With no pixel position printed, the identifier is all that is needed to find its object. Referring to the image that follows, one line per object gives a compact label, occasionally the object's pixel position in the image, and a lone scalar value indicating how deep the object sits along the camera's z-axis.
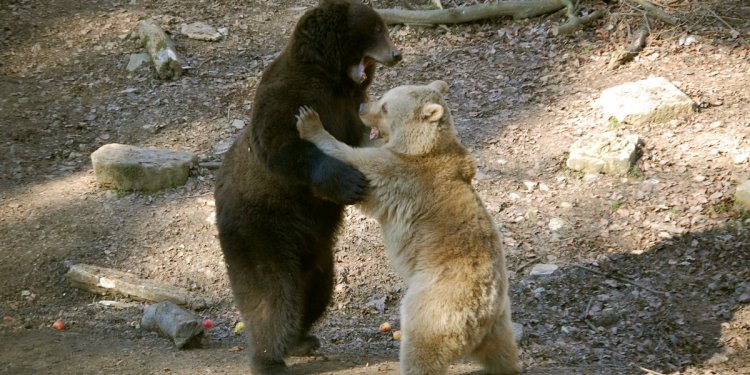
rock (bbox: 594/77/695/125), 19.11
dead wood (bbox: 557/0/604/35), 23.62
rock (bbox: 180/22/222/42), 25.84
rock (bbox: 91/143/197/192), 19.22
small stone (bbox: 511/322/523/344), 13.92
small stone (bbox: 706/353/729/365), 12.84
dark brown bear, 11.90
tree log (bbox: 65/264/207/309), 16.11
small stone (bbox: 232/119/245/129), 21.94
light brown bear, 10.48
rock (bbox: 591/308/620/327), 14.40
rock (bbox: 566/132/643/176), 17.97
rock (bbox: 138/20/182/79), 24.08
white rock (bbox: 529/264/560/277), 15.89
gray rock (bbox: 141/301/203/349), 13.94
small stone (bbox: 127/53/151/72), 24.61
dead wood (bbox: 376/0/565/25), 24.64
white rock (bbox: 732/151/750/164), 17.45
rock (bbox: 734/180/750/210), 16.03
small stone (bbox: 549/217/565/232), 17.02
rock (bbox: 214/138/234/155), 21.14
